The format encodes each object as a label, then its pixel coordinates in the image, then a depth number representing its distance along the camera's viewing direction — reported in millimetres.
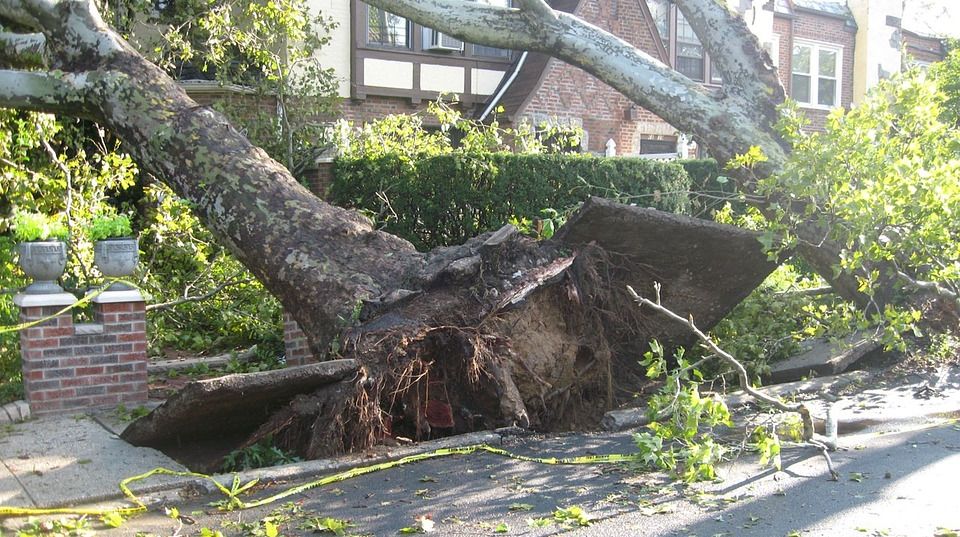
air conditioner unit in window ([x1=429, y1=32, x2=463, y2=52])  16220
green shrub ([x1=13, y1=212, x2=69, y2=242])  6109
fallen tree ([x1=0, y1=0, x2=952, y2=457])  5383
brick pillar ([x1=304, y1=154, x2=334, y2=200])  13883
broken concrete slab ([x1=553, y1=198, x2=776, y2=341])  6109
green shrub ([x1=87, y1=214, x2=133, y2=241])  6176
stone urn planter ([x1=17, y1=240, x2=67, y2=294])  5867
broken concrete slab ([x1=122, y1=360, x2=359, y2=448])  4586
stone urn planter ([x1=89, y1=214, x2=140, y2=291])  6102
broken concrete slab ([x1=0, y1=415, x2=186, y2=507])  4207
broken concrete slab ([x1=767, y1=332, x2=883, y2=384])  6996
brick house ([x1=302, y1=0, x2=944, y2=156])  15648
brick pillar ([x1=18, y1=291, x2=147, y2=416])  5898
